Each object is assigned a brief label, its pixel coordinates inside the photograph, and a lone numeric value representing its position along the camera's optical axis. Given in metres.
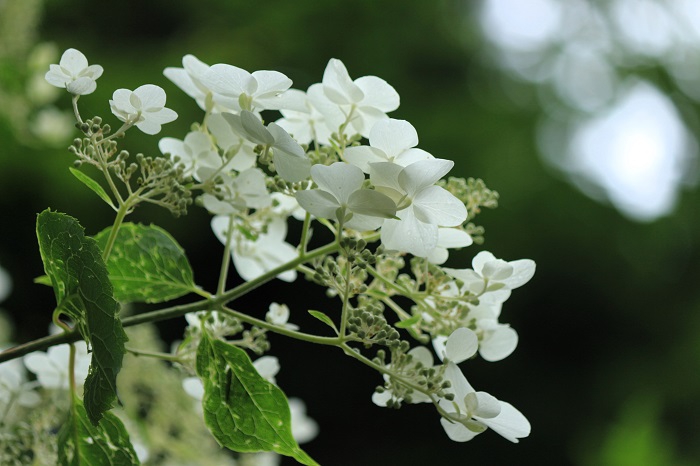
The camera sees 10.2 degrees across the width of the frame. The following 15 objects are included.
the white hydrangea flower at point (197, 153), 1.44
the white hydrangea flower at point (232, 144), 1.43
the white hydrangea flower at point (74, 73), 1.40
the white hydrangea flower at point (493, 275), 1.42
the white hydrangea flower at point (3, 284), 2.54
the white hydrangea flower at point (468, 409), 1.40
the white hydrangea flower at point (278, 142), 1.39
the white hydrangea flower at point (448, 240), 1.42
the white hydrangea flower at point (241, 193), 1.43
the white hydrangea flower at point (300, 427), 1.67
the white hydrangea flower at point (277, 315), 1.48
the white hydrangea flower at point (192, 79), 1.44
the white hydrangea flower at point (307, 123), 1.44
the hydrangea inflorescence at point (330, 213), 1.39
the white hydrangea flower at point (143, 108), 1.41
